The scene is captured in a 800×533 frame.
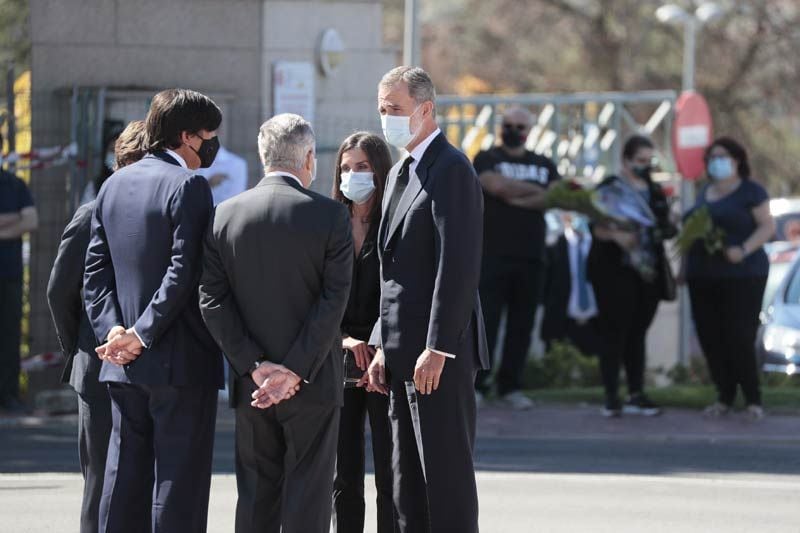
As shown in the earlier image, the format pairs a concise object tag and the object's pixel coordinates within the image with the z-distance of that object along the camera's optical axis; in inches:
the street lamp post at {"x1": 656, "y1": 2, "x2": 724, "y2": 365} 1178.6
